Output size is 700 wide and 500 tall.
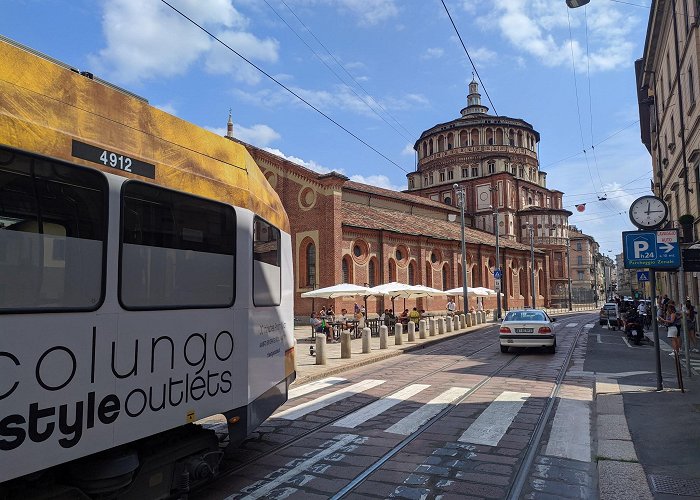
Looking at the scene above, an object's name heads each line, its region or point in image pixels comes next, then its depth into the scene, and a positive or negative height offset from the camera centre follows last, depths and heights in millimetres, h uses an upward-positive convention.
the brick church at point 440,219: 33656 +7110
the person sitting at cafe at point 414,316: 26047 -1167
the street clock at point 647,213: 9469 +1510
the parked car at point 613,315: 27059 -1361
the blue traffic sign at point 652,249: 9102 +766
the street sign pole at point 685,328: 10108 -805
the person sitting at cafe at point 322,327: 21469 -1421
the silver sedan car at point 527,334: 15836 -1360
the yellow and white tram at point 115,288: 2904 +80
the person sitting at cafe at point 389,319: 25703 -1296
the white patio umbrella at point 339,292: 22847 +166
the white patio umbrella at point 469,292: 33653 +94
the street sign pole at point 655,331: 8984 -750
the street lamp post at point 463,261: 30172 +1924
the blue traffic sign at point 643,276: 24270 +701
